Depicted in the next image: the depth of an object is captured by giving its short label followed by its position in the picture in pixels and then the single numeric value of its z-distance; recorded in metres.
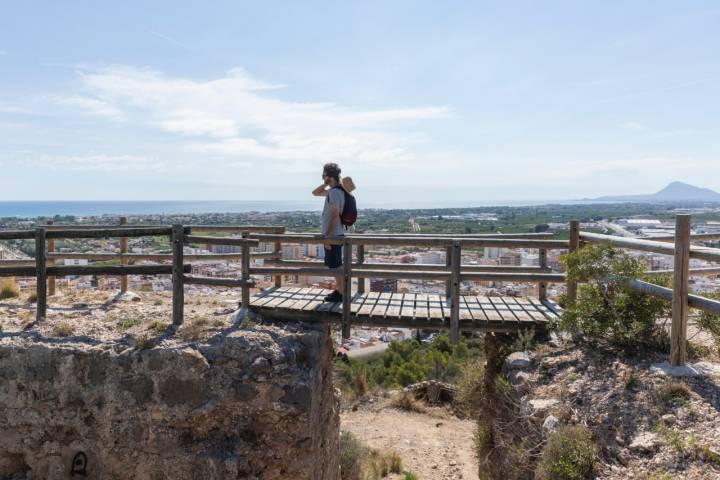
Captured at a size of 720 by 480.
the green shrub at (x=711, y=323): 5.74
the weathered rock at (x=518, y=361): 6.62
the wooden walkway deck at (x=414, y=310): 7.28
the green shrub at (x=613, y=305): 6.04
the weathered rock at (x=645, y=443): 4.52
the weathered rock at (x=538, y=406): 5.53
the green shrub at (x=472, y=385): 8.02
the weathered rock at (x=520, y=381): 6.18
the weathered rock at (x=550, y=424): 5.22
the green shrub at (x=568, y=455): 4.62
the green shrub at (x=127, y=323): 7.02
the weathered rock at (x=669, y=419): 4.67
